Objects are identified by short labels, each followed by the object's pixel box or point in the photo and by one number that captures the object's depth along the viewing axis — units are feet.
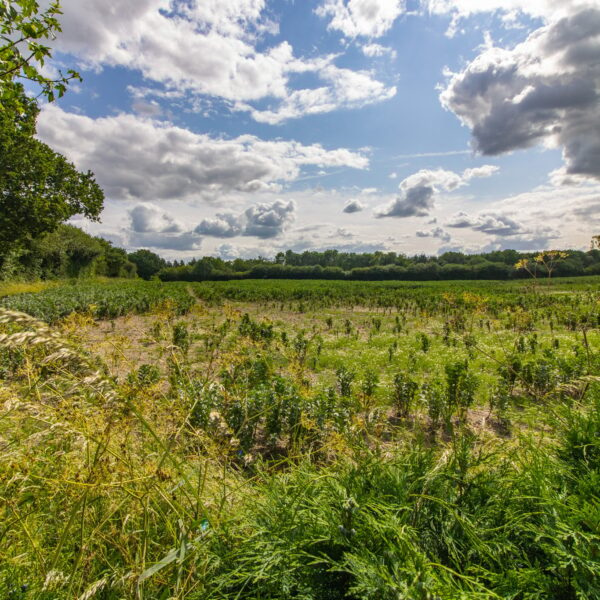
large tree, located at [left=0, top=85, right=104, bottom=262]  52.49
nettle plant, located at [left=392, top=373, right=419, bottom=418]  23.90
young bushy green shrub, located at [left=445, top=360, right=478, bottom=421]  22.20
